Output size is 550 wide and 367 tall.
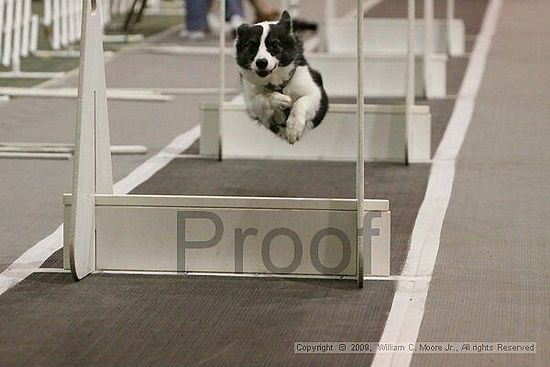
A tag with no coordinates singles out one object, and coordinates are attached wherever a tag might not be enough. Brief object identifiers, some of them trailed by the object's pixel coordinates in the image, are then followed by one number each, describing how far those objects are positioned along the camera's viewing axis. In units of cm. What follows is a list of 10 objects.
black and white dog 1025
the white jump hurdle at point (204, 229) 855
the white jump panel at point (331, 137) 1320
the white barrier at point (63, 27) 2177
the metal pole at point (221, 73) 1278
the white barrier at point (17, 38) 1928
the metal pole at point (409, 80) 1302
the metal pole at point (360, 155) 830
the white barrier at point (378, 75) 1733
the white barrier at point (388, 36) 2159
